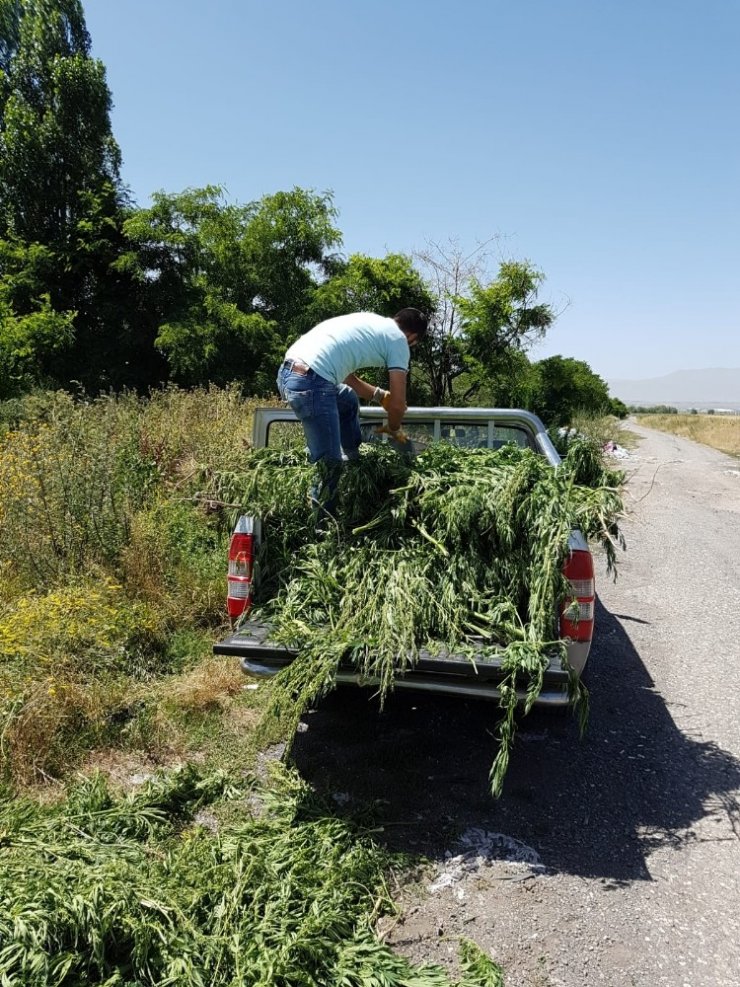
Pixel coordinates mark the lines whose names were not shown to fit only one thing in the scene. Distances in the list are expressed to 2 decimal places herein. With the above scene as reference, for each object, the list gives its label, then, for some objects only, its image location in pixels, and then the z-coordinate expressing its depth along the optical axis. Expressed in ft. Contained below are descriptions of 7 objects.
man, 12.16
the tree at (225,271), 59.98
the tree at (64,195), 63.46
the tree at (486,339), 52.85
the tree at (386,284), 53.98
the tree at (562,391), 59.98
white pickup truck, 9.51
